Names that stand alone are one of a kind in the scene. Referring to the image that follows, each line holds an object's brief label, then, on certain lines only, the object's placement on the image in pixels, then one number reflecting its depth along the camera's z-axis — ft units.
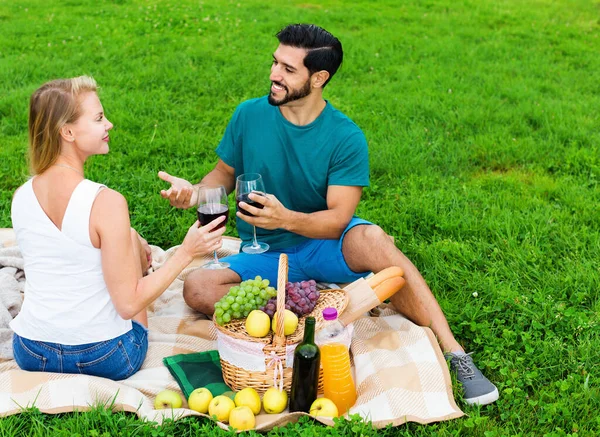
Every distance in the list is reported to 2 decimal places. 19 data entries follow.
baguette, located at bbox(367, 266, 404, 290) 13.47
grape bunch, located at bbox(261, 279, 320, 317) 12.39
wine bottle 11.51
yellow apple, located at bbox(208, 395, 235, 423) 11.68
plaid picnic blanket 11.66
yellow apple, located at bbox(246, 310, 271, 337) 11.97
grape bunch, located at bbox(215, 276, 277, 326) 12.29
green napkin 12.70
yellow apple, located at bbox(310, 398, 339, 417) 11.74
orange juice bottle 12.03
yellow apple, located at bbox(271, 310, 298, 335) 12.07
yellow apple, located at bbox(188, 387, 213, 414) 11.88
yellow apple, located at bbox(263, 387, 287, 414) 11.91
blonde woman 11.10
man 14.34
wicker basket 11.72
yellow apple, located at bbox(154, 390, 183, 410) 11.95
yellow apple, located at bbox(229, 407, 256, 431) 11.43
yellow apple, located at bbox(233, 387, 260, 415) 11.91
